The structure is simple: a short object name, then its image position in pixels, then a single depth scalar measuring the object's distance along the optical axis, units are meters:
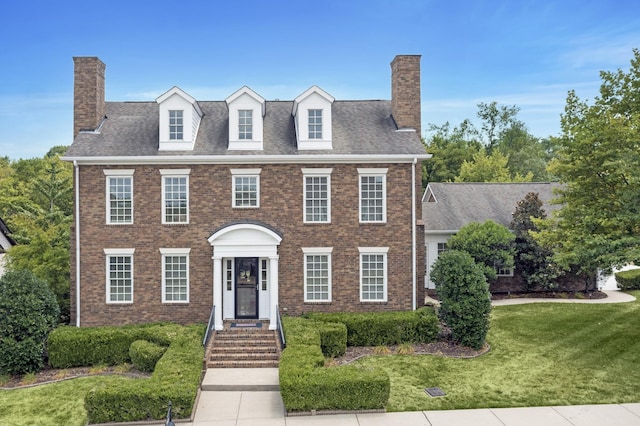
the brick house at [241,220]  19.06
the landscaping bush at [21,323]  15.76
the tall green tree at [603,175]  15.30
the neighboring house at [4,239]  25.67
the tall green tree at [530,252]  26.14
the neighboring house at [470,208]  27.45
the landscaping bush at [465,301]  17.34
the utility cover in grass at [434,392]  13.42
